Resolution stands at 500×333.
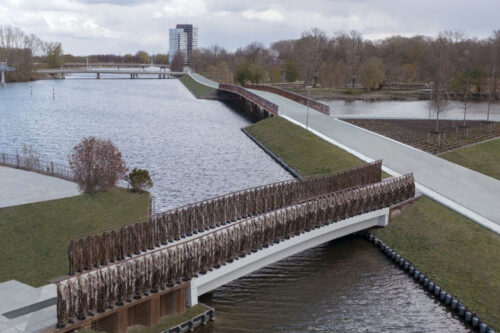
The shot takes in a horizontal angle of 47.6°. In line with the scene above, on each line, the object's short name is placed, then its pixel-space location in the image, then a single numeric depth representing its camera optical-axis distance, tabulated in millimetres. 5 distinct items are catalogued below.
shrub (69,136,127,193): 28375
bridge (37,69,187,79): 160875
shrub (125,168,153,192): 30250
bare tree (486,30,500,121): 65075
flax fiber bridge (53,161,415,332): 16359
